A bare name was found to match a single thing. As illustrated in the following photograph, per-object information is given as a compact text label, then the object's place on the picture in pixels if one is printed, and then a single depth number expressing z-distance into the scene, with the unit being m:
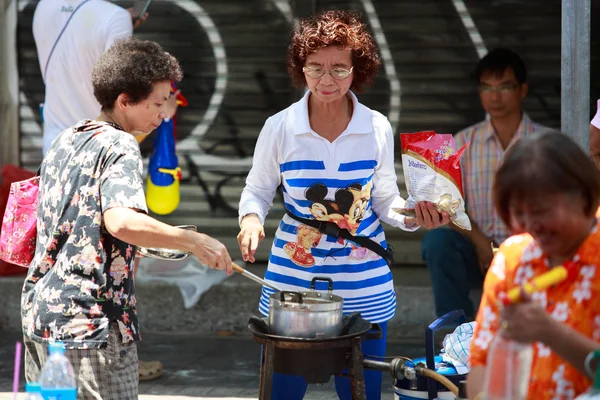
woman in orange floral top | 4.47
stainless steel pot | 6.64
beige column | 14.13
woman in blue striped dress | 7.74
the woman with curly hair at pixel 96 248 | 6.25
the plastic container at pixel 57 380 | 5.63
